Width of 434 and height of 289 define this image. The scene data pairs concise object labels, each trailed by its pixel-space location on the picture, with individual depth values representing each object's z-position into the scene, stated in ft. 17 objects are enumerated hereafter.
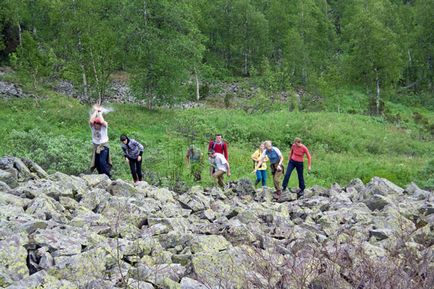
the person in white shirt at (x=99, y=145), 40.37
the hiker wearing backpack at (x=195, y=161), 50.90
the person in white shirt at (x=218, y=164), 47.42
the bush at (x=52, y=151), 48.26
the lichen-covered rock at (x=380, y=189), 43.06
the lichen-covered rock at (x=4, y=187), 31.27
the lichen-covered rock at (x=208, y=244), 22.98
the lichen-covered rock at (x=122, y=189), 34.83
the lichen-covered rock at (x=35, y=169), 38.72
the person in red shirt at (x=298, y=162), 46.11
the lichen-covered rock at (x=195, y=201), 35.60
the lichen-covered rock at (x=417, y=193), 43.16
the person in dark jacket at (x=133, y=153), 43.32
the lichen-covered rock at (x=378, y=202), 37.52
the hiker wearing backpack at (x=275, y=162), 46.37
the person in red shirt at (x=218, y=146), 48.39
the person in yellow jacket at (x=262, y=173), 48.88
